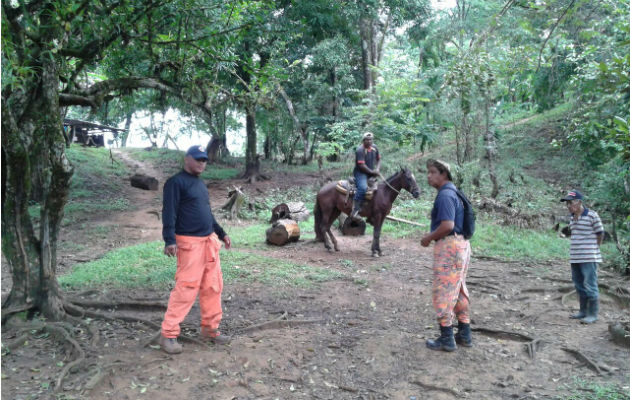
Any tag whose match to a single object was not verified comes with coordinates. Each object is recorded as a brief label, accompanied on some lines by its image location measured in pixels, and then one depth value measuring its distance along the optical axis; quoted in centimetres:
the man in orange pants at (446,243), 472
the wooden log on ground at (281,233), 1069
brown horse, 1012
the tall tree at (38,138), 496
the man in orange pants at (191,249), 458
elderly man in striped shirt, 617
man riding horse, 1001
